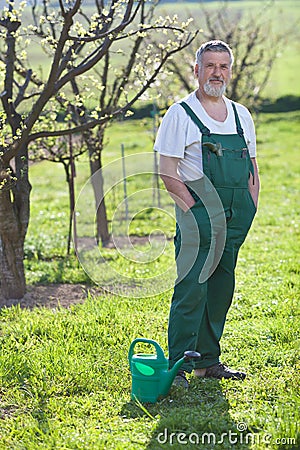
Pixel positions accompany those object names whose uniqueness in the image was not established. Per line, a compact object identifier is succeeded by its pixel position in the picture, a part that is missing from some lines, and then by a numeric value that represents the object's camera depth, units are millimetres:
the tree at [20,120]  11823
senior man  8787
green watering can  8444
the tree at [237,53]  32066
